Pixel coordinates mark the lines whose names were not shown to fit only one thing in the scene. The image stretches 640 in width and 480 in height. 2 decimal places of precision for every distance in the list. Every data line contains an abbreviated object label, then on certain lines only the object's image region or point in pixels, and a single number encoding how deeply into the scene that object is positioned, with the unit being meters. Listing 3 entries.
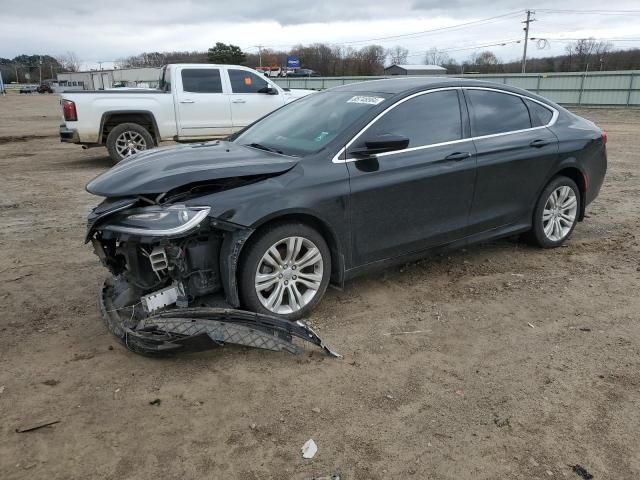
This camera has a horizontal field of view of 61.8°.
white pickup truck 9.91
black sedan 3.51
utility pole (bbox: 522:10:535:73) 64.69
